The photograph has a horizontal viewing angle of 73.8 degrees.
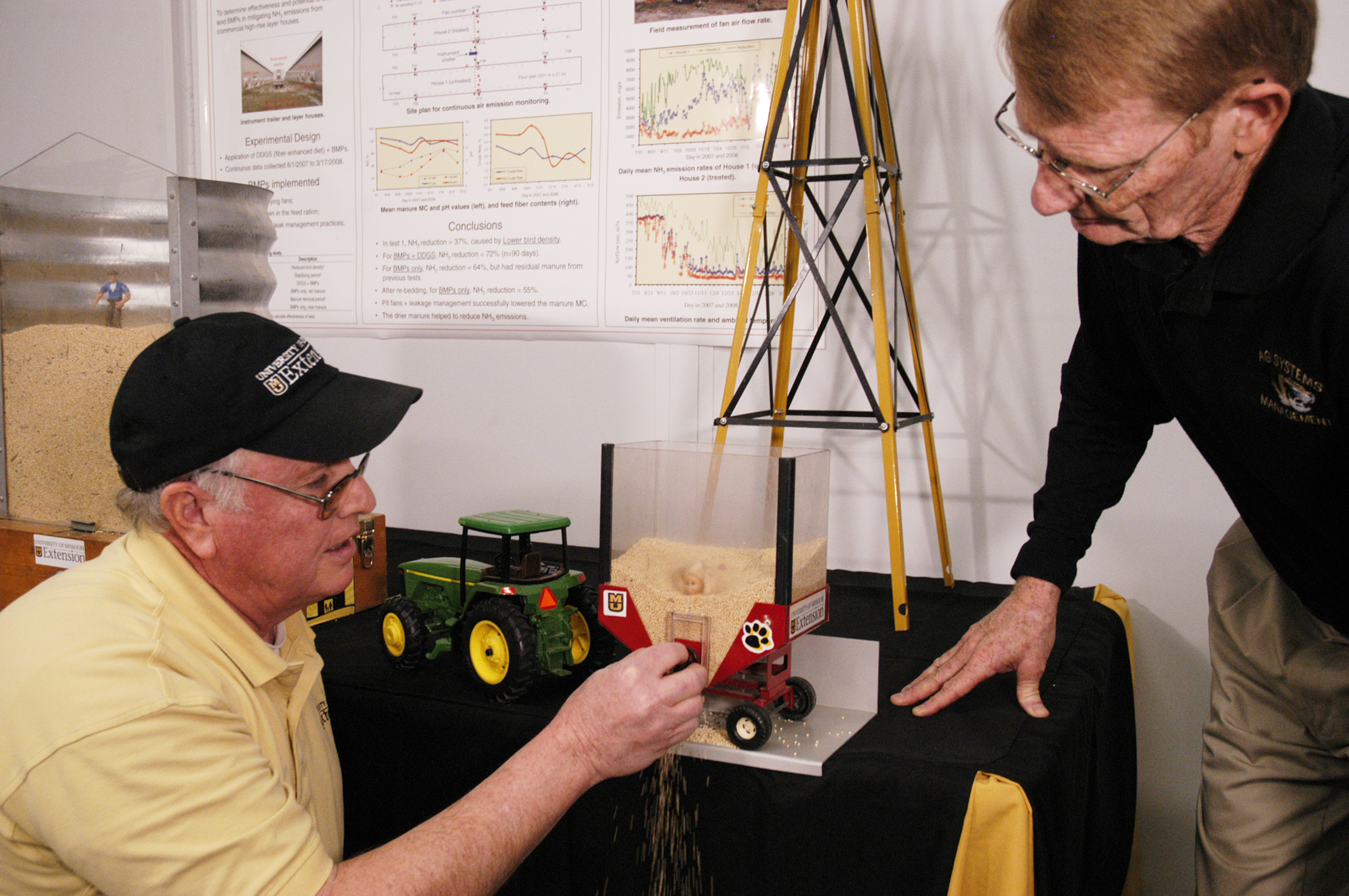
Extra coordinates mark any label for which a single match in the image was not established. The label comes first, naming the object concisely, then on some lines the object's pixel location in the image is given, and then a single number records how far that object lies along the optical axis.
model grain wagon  1.11
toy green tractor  1.28
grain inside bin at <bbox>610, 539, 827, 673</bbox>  1.13
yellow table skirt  0.96
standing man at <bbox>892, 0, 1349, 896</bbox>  0.84
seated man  0.72
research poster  2.04
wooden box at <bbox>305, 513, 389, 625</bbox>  1.72
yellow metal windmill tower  1.52
